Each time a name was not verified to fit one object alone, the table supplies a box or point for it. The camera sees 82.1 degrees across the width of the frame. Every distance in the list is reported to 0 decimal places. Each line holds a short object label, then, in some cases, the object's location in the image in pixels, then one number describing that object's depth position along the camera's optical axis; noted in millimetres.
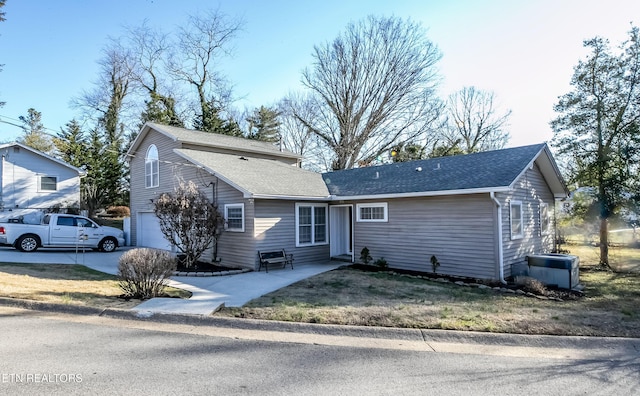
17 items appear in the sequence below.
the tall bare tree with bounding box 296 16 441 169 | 30406
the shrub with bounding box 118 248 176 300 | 7797
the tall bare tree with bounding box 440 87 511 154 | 36531
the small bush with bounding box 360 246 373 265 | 13398
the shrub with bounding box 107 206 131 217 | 30219
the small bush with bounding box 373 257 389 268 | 12829
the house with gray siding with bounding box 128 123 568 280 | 11117
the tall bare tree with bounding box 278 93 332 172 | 34938
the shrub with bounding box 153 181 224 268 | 11930
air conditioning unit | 10234
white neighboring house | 21547
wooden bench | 12102
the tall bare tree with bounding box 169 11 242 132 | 34375
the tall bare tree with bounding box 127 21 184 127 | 33562
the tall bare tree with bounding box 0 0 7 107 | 13233
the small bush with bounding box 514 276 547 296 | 9406
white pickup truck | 15031
